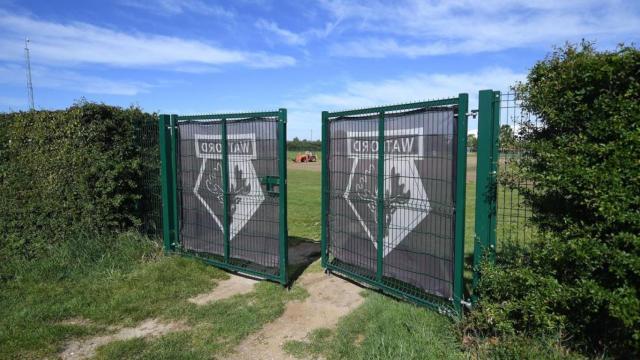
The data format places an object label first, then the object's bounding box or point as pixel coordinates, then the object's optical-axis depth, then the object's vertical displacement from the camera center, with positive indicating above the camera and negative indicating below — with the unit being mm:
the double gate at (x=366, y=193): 4012 -463
